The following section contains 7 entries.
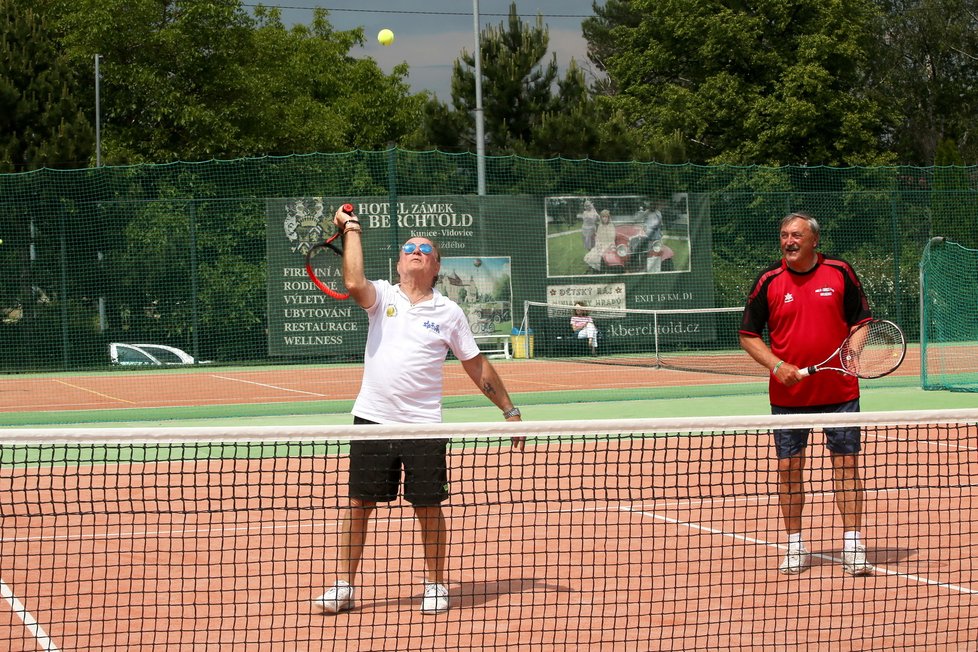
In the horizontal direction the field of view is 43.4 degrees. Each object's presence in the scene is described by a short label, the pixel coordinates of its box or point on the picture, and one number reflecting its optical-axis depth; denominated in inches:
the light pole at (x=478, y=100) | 1005.2
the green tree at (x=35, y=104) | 1061.1
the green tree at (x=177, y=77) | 1347.2
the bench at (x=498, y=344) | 833.5
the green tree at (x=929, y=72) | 1759.4
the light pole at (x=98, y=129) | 1180.7
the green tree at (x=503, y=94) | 1200.2
